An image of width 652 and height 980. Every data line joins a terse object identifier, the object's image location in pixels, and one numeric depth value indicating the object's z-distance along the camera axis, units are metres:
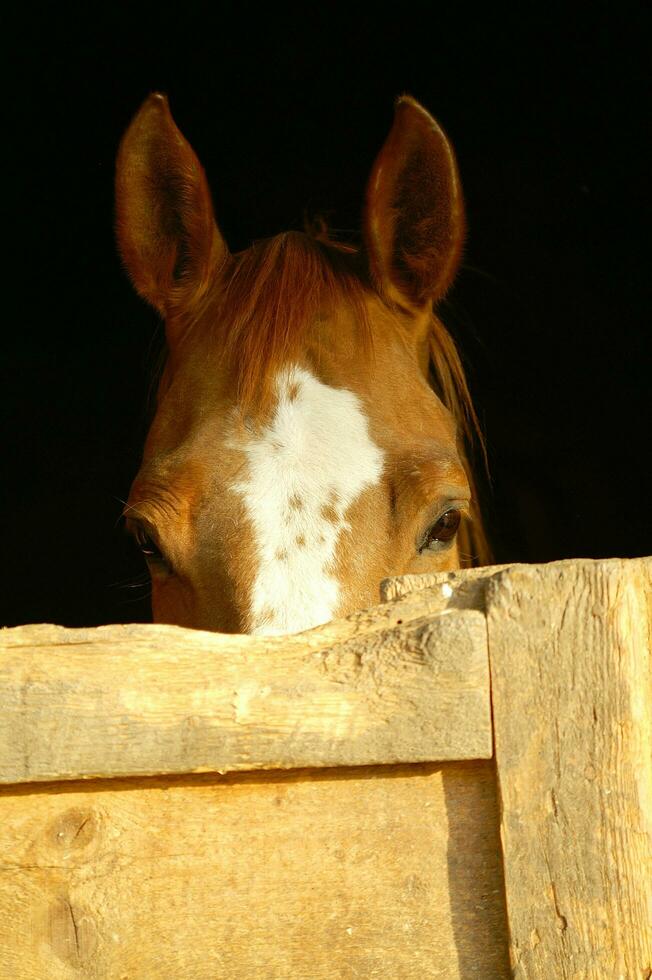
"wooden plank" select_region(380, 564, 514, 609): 5.36
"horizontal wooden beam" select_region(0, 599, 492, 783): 5.14
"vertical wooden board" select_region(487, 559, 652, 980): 4.98
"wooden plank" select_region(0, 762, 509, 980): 5.24
